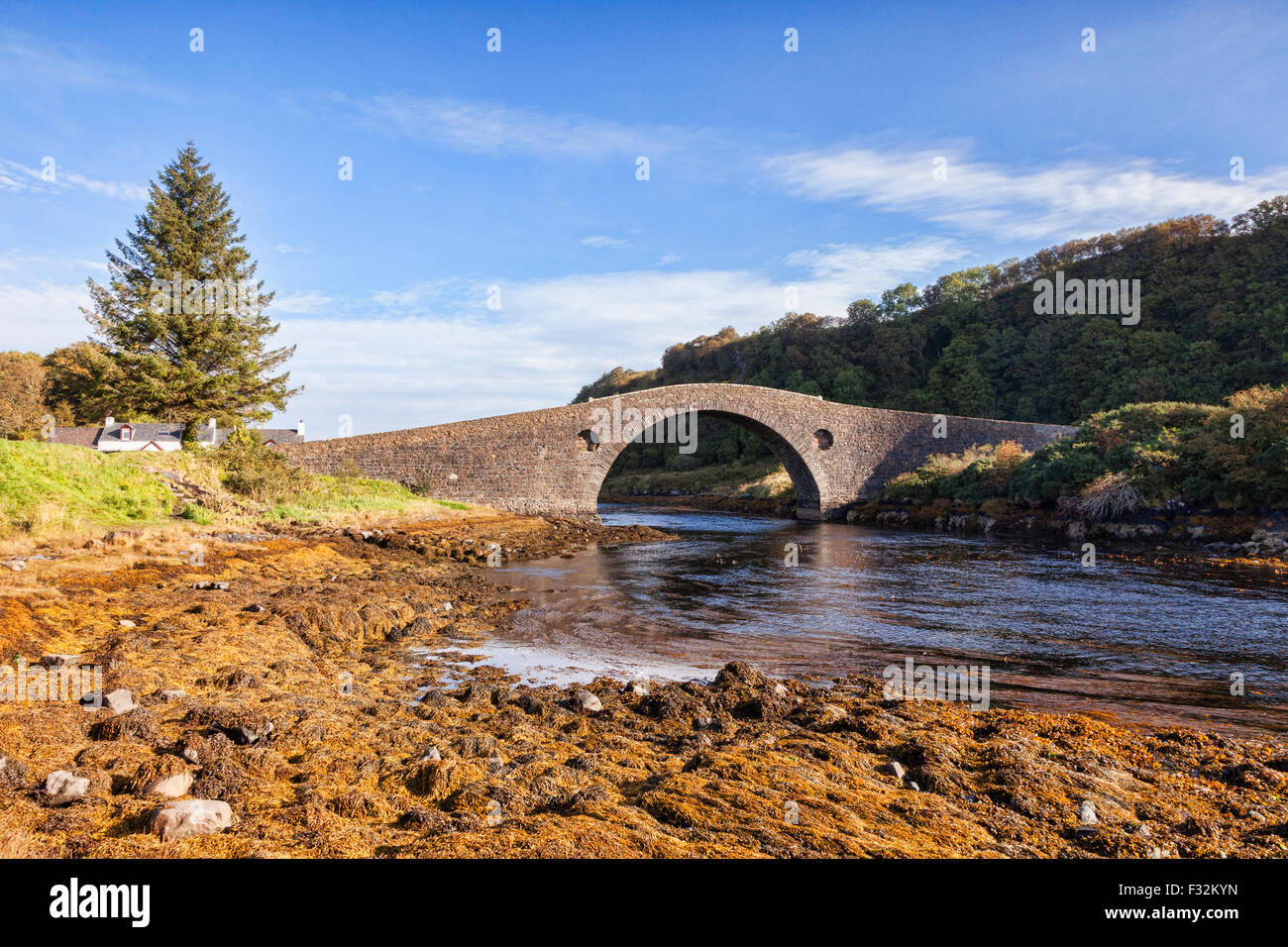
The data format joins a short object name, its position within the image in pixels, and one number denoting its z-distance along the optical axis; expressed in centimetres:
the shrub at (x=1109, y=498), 2100
